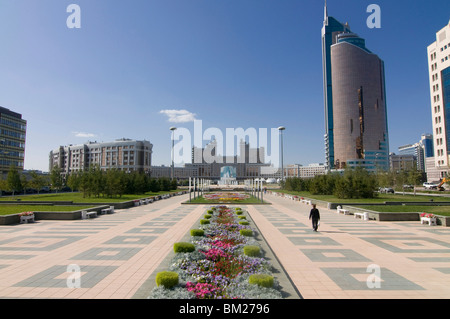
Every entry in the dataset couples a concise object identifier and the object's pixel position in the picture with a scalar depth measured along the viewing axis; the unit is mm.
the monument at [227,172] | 133000
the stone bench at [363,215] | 18252
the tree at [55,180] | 47500
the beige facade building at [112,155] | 114125
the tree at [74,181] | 41575
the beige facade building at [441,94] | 66875
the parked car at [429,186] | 61784
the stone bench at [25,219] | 16938
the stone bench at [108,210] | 21406
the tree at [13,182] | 36425
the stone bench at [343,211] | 21153
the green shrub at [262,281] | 5740
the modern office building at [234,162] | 171875
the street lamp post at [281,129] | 63281
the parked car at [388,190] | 53500
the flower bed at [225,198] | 31645
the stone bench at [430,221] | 15931
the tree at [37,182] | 40938
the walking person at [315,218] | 13885
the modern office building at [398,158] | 182125
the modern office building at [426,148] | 194500
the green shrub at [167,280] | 5863
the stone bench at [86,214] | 18719
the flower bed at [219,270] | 5482
